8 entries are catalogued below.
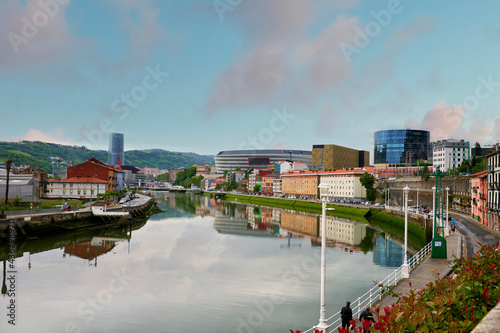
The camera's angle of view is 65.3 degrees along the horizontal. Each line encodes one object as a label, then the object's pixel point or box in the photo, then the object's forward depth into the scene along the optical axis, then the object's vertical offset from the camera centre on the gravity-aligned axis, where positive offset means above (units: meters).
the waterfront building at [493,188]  43.75 -0.46
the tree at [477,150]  117.06 +10.14
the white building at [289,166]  169.62 +6.19
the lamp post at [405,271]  21.00 -4.79
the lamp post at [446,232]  38.19 -4.84
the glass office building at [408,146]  196.12 +18.87
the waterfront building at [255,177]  173.12 +1.06
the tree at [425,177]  93.65 +1.44
